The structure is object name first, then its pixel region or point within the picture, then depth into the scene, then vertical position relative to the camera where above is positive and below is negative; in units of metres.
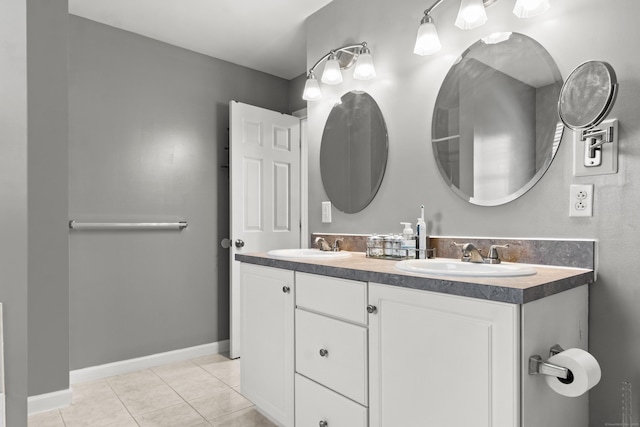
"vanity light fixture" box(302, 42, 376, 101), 2.11 +0.81
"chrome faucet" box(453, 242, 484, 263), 1.55 -0.18
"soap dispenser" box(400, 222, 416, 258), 1.81 -0.16
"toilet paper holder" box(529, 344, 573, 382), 1.02 -0.42
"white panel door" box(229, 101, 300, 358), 2.98 +0.20
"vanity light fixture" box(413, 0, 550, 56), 1.47 +0.77
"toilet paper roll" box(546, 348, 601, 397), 1.01 -0.43
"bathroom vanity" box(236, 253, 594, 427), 1.05 -0.44
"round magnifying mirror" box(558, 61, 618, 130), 1.24 +0.37
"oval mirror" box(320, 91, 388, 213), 2.16 +0.33
